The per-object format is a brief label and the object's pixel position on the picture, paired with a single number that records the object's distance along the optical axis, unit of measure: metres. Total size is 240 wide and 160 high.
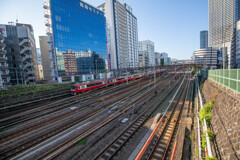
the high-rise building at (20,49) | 47.52
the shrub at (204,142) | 7.78
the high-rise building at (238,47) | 64.62
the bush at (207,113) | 10.41
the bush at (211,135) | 8.11
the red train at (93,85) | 27.17
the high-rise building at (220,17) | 120.31
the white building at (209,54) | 118.01
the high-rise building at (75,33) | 43.91
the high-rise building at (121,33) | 80.44
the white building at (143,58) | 123.81
